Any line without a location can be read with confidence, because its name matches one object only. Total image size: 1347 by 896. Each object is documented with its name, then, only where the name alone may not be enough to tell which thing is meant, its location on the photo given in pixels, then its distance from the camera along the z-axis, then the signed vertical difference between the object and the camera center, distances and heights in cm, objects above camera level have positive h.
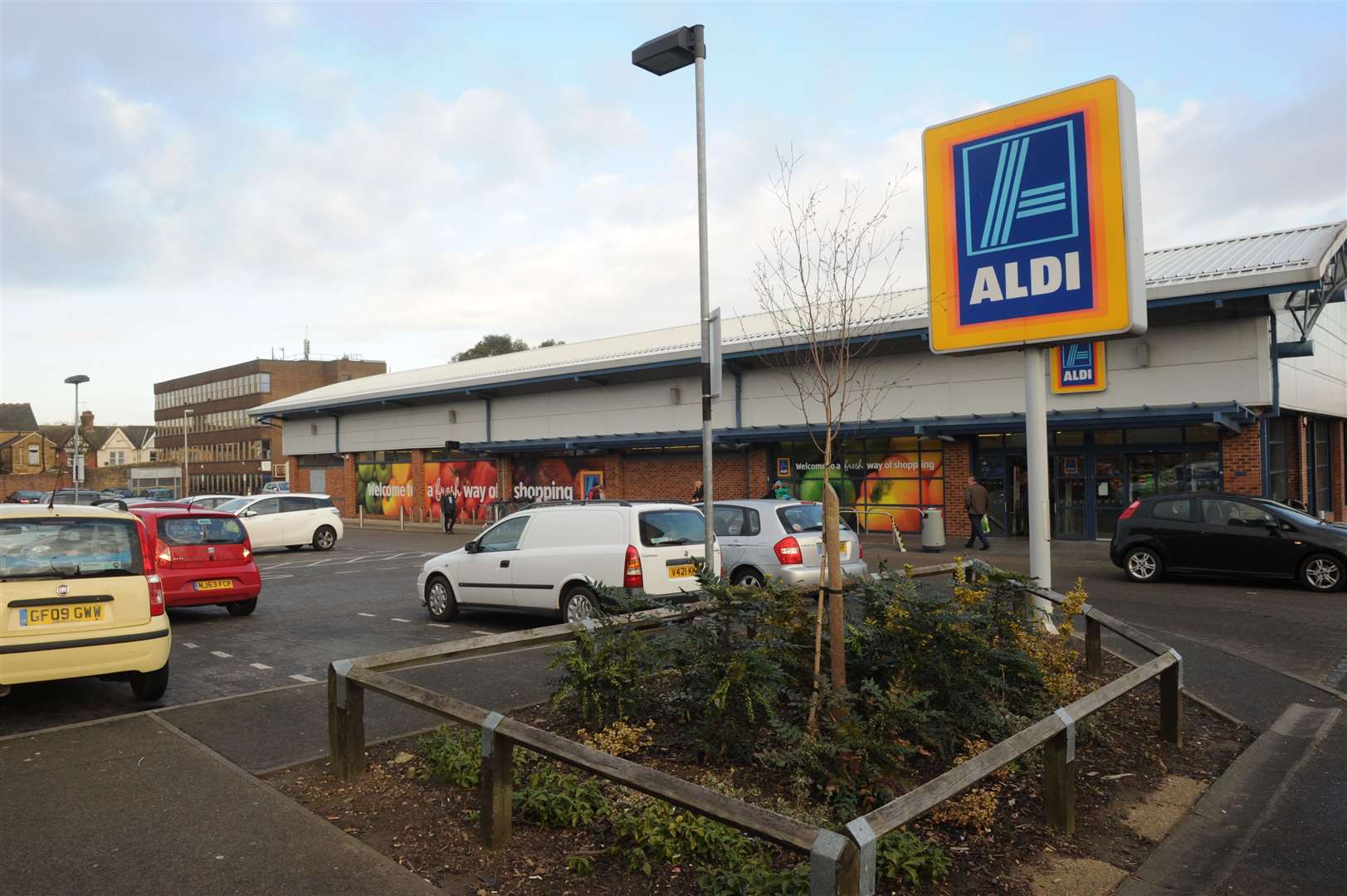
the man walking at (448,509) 3284 -121
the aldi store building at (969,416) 1911 +131
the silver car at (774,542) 1212 -99
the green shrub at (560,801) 461 -166
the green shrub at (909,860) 396 -171
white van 1013 -96
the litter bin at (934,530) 2077 -148
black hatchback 1326 -126
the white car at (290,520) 2366 -108
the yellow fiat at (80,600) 656 -85
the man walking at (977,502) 2022 -85
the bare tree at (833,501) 539 -20
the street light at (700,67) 873 +399
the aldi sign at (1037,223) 858 +232
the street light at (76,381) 3469 +400
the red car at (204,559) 1210 -104
